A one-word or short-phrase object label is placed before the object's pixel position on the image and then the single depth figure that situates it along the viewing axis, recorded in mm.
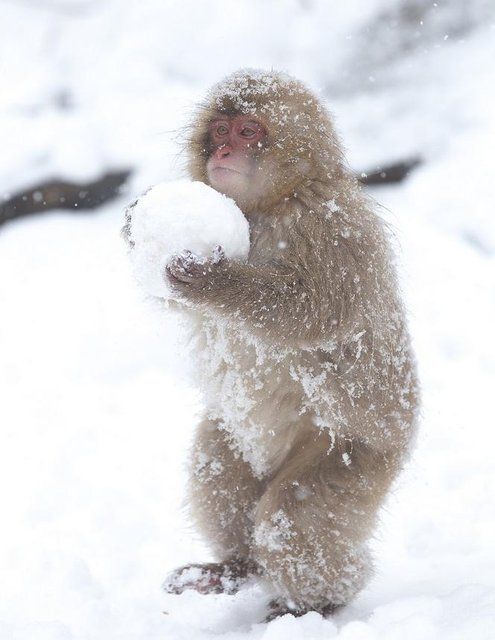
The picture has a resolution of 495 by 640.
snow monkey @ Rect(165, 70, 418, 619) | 5578
